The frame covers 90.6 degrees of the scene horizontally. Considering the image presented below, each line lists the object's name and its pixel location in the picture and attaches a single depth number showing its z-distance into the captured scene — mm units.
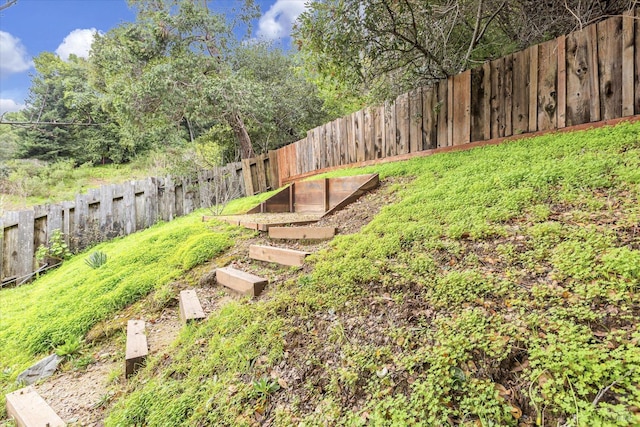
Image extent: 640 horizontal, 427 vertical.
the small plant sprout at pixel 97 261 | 3976
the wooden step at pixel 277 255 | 2670
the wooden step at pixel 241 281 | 2457
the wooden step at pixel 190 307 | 2370
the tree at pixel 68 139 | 15883
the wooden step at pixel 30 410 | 1699
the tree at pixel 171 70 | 8297
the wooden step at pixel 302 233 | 3072
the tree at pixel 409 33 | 3580
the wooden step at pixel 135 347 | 2055
